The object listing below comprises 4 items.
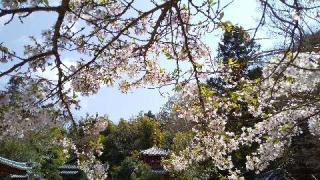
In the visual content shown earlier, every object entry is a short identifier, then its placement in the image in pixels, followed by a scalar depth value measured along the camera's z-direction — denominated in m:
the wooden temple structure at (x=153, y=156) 16.84
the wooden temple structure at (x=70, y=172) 19.86
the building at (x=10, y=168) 9.40
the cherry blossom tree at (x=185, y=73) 1.95
